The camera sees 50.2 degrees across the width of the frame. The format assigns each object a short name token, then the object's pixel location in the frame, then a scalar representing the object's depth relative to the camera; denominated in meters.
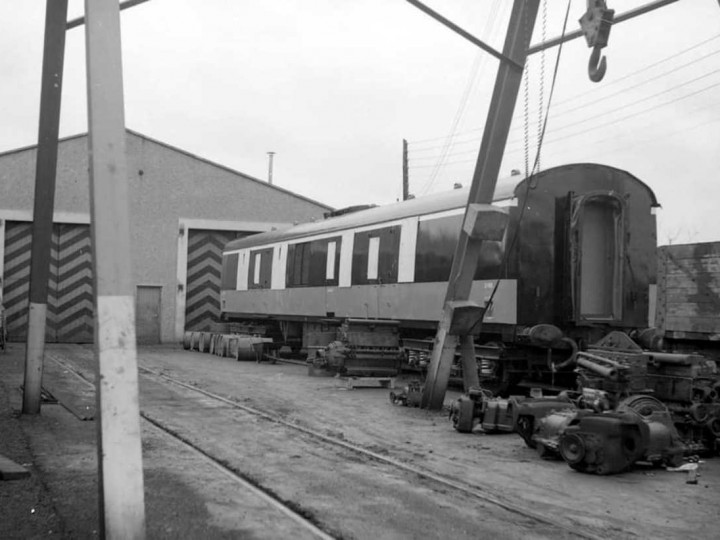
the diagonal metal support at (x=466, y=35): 8.37
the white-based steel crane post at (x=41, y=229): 9.52
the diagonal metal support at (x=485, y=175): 9.79
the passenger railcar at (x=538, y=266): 12.24
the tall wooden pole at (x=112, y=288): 4.09
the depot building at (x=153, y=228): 26.48
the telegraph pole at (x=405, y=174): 34.97
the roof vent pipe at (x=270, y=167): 68.05
